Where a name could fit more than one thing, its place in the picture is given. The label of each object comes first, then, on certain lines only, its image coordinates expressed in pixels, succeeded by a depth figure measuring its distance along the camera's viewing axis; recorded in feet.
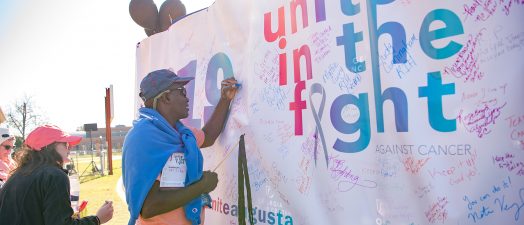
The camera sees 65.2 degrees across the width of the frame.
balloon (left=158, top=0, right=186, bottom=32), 13.21
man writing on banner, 6.53
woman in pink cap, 7.10
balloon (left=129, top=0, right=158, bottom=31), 13.29
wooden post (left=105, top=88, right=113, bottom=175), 45.25
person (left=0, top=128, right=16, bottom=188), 14.42
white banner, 5.21
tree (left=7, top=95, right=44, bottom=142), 96.17
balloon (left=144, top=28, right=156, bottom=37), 13.78
